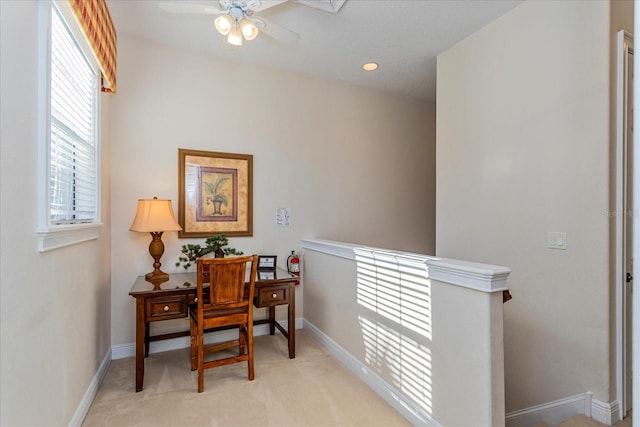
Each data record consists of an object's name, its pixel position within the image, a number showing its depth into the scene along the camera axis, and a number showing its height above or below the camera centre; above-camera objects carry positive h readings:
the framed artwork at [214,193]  3.04 +0.20
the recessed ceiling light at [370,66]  3.37 +1.61
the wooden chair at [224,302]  2.26 -0.67
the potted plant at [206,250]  2.89 -0.34
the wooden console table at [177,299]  2.27 -0.68
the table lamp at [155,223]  2.56 -0.08
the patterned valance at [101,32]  1.67 +1.08
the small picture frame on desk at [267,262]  3.16 -0.49
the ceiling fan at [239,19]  2.04 +1.31
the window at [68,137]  1.47 +0.45
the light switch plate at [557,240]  2.13 -0.16
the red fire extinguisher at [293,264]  3.44 -0.55
